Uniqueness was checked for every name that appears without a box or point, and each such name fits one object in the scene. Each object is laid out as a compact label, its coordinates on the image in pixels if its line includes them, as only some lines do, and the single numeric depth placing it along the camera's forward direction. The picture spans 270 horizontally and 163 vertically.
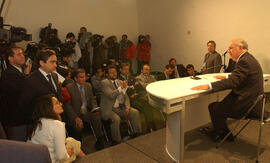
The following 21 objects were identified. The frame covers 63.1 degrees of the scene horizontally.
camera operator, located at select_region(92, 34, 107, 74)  6.25
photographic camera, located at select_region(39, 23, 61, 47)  5.21
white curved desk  1.95
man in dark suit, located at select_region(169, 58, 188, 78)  4.79
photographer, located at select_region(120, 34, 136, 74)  6.96
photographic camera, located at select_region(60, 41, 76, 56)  4.57
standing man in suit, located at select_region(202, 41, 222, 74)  4.75
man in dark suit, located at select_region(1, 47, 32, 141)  2.16
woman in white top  1.79
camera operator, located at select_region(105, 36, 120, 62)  6.61
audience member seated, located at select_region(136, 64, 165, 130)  3.30
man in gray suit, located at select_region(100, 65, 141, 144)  2.96
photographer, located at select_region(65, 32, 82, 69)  5.62
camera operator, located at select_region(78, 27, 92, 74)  6.07
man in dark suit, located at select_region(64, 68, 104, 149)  2.75
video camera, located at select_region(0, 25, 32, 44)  3.01
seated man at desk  2.15
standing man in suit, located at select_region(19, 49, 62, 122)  2.08
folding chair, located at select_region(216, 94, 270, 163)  2.05
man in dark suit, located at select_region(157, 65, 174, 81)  4.30
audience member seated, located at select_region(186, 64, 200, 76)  4.79
